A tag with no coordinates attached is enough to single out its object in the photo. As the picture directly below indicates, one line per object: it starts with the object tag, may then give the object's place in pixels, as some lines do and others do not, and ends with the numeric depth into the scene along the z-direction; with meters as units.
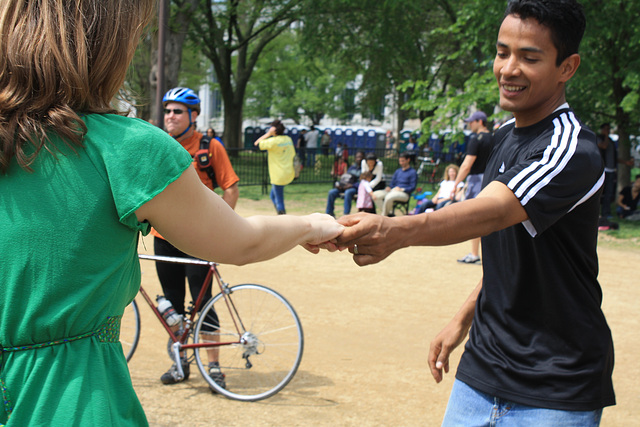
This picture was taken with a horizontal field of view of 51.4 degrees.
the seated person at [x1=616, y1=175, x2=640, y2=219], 16.05
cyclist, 5.25
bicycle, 5.02
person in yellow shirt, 14.53
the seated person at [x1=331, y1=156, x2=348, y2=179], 22.69
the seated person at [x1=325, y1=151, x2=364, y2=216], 14.80
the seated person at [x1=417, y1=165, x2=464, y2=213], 12.96
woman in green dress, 1.43
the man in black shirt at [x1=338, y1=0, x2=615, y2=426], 2.21
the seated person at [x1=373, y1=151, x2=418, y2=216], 14.25
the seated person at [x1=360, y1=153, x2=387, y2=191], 14.24
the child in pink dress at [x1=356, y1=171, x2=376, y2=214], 13.77
